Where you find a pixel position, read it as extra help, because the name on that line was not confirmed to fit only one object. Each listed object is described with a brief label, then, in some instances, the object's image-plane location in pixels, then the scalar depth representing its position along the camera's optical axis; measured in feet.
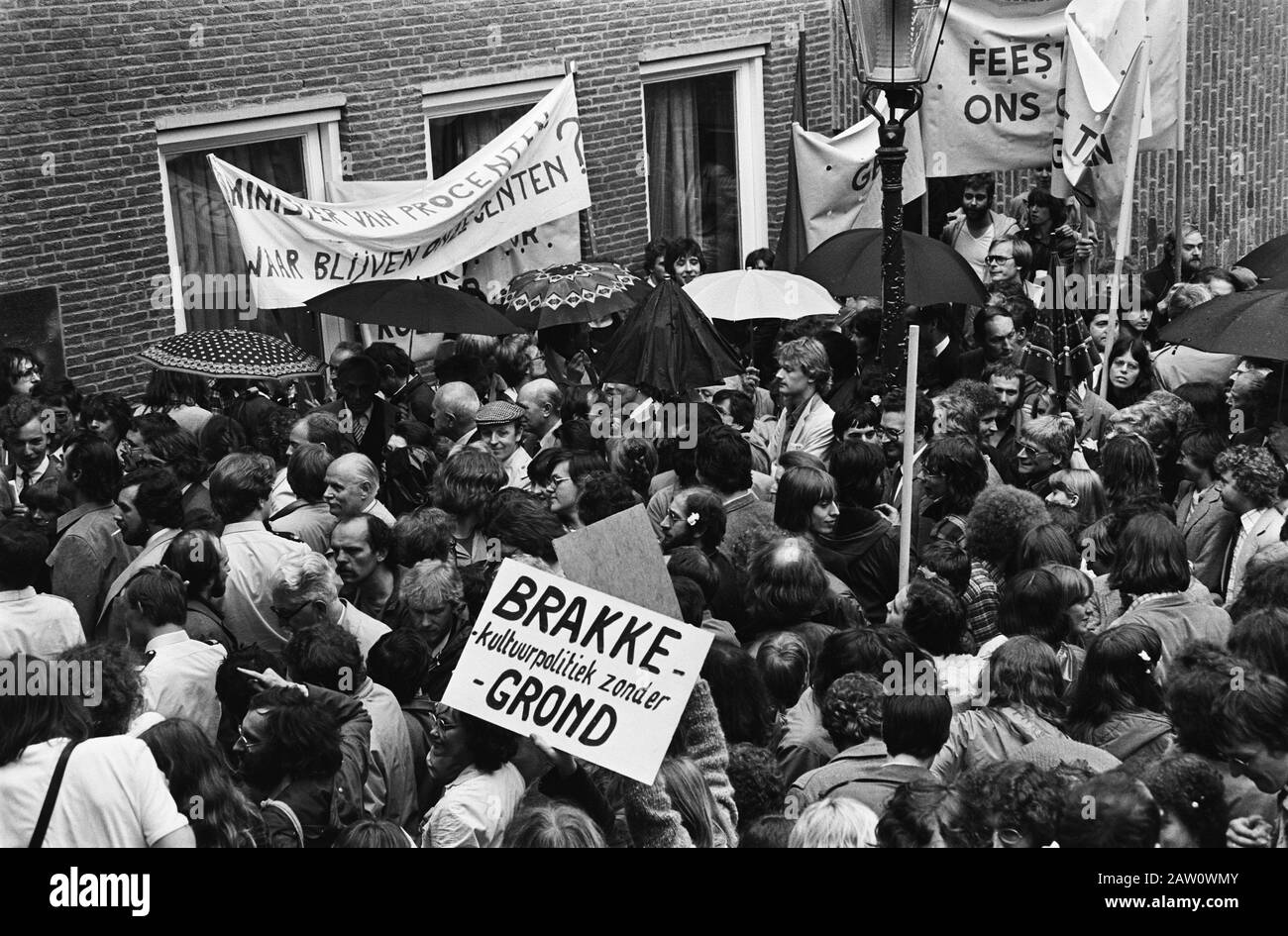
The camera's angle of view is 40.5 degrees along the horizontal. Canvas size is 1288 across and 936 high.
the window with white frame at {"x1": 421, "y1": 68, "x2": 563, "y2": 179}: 45.24
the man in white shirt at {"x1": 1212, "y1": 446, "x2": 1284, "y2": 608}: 23.02
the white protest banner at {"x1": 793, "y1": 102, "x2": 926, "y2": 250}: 43.98
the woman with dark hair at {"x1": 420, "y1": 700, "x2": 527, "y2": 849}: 16.22
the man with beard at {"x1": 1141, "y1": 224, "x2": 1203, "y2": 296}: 45.50
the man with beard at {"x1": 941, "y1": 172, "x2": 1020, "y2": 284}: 43.11
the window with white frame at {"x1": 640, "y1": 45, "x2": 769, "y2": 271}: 51.67
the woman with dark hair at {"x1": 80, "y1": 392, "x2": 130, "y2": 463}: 29.78
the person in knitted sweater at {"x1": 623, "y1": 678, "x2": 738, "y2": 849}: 15.90
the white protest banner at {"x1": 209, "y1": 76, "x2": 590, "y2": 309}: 36.76
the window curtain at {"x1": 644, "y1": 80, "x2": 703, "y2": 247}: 51.49
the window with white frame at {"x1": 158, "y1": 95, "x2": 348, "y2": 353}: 40.11
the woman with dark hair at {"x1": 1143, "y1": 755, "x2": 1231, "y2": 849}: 14.84
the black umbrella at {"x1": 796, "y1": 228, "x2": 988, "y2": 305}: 32.71
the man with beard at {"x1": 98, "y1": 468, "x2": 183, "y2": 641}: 22.95
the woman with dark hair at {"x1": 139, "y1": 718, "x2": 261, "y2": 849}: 15.80
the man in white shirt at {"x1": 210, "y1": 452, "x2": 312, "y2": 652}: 22.84
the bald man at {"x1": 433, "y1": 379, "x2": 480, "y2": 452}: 30.63
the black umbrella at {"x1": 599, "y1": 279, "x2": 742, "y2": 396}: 30.17
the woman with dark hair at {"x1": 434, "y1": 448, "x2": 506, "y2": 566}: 25.52
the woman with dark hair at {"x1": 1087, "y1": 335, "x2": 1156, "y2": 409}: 32.09
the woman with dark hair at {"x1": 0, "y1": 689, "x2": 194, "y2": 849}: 14.98
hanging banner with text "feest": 43.16
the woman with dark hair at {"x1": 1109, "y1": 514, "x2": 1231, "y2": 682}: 20.29
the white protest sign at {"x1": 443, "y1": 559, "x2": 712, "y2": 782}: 15.98
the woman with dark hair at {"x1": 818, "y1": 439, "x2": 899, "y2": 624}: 24.02
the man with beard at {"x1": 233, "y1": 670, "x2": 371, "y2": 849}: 16.49
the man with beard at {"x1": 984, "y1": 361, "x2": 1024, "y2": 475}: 29.09
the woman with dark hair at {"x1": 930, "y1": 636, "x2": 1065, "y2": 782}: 17.65
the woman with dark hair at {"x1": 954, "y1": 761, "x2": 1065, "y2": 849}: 15.11
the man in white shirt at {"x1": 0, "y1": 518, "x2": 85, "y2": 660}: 21.18
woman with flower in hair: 17.70
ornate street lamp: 28.04
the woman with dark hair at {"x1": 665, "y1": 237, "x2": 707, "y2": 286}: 42.32
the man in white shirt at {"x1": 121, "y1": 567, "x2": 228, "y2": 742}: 19.70
